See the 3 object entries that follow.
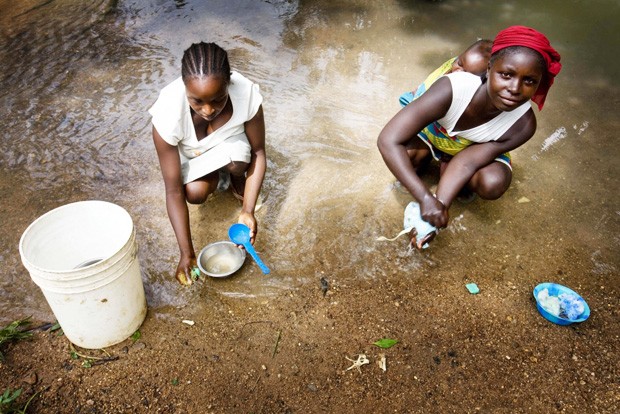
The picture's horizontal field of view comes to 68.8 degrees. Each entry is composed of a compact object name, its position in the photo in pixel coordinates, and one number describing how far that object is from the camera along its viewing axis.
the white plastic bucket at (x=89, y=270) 1.65
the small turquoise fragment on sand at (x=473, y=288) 2.34
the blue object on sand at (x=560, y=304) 2.17
